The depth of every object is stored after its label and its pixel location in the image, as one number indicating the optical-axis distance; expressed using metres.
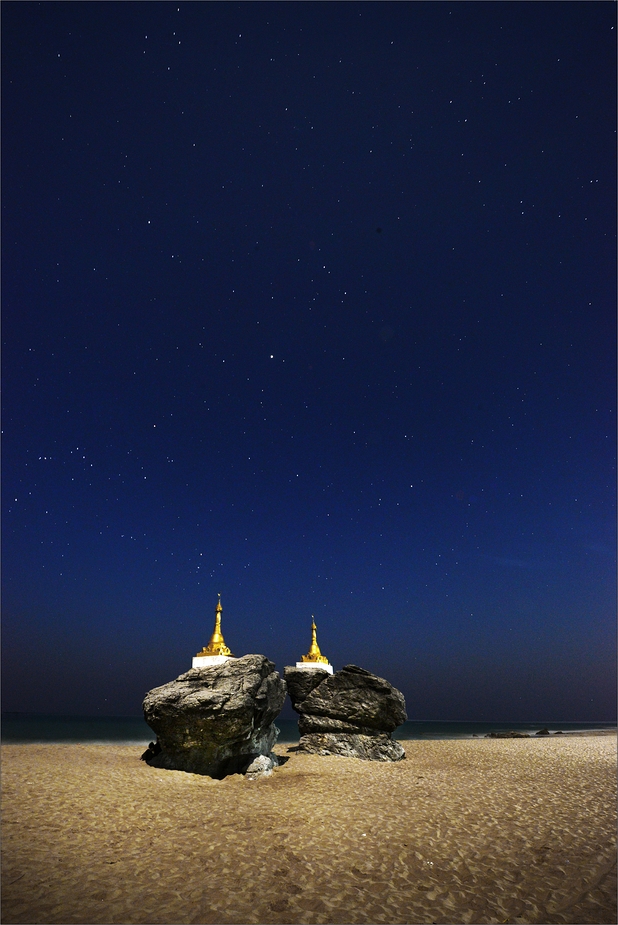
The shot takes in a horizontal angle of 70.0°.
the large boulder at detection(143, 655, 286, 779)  19.50
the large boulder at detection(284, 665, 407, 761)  28.08
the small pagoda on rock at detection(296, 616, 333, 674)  40.97
